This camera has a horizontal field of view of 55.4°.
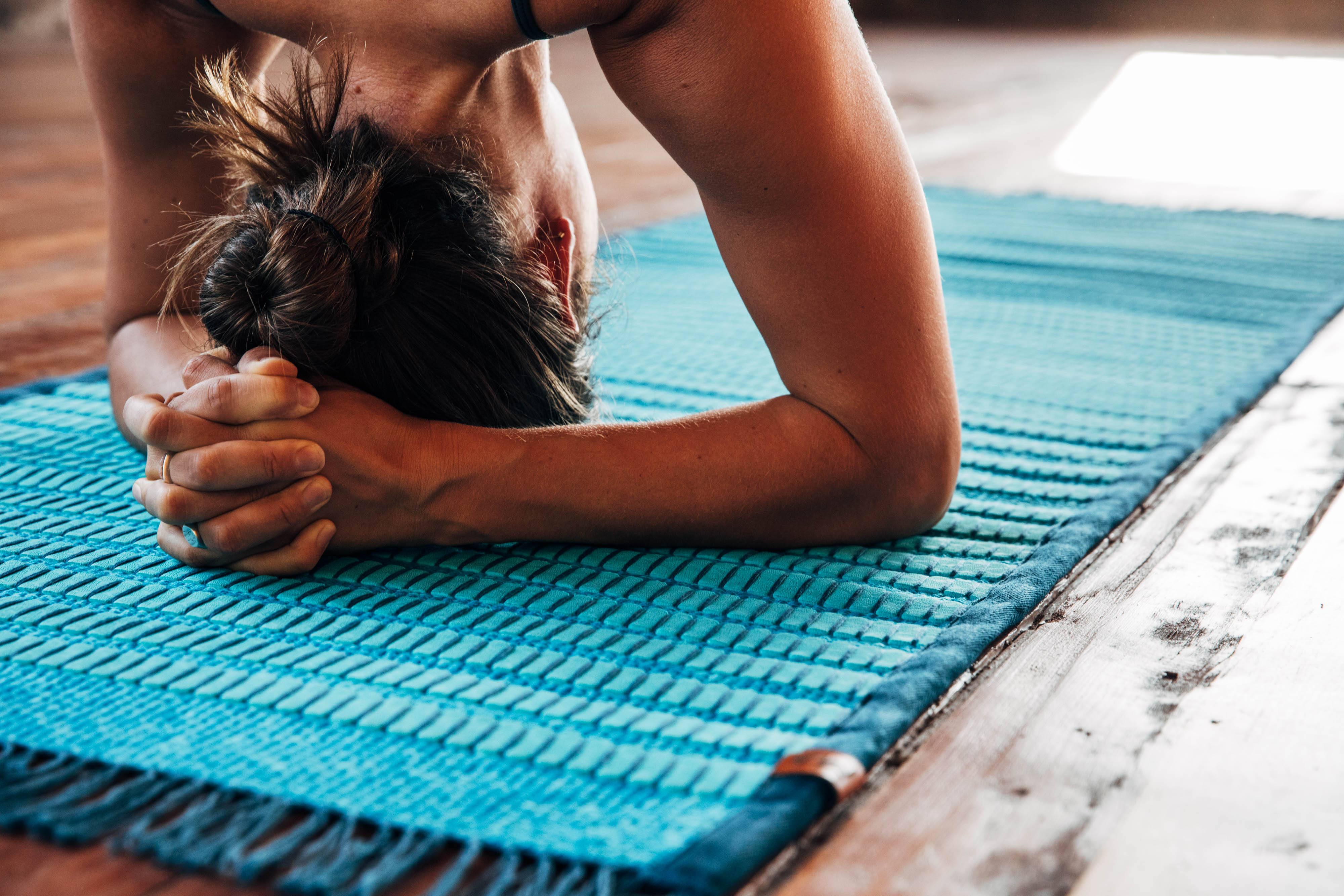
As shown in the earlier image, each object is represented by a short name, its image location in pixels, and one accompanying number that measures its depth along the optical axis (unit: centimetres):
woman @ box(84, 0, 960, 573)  81
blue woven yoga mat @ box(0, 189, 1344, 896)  61
